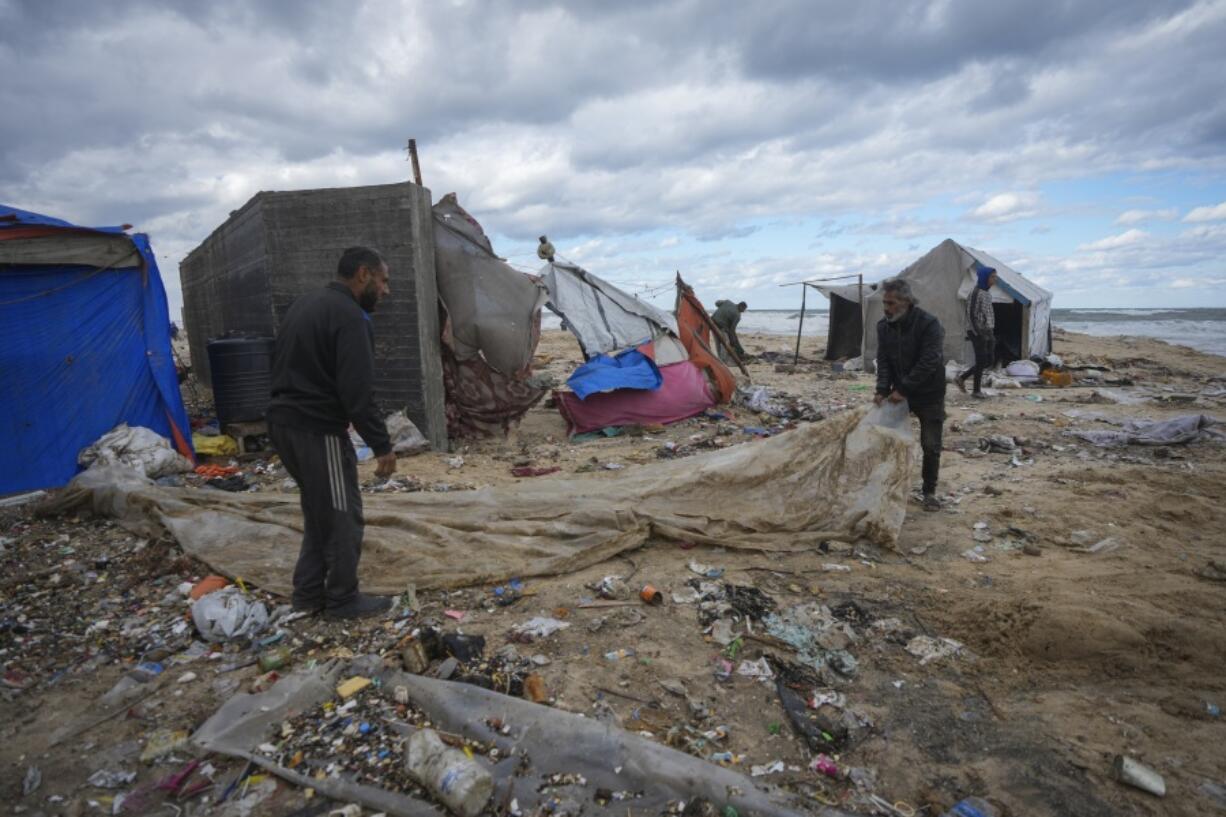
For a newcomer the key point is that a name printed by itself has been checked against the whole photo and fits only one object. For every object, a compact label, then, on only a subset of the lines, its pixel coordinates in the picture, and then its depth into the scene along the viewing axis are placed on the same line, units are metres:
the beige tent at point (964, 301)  13.59
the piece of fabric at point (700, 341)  9.40
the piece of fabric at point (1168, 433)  6.79
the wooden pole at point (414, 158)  7.62
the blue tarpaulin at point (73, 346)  5.46
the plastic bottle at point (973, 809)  2.02
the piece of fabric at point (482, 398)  7.38
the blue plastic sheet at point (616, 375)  8.14
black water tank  6.63
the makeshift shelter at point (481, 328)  7.21
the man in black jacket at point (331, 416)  2.98
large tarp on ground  3.72
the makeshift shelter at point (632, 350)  8.33
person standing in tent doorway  10.41
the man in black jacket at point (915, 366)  4.76
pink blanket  8.30
